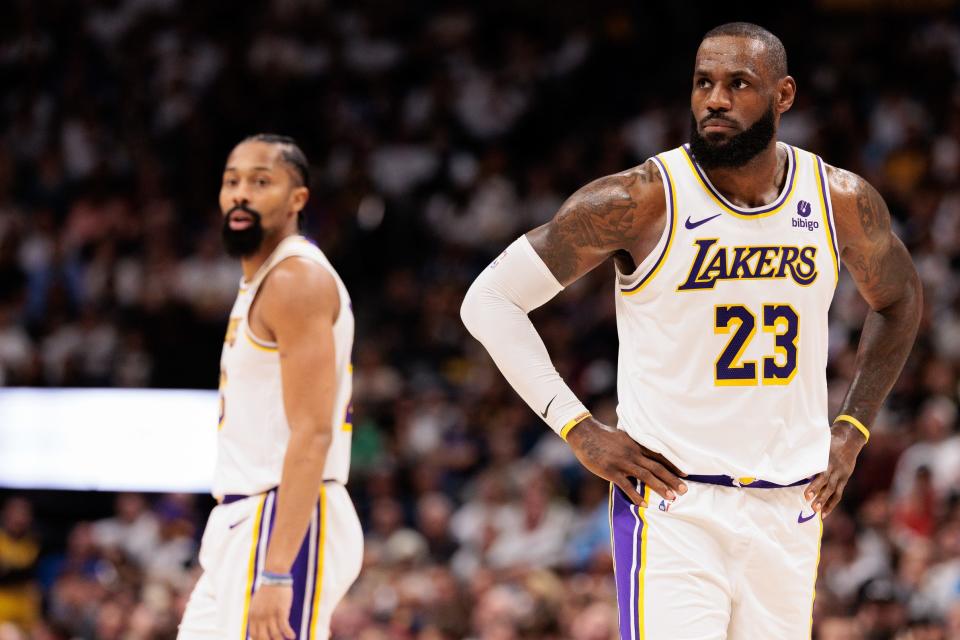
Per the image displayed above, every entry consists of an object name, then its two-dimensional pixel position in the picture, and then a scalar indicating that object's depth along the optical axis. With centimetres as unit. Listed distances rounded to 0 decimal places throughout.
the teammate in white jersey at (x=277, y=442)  1087
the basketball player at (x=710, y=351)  969
